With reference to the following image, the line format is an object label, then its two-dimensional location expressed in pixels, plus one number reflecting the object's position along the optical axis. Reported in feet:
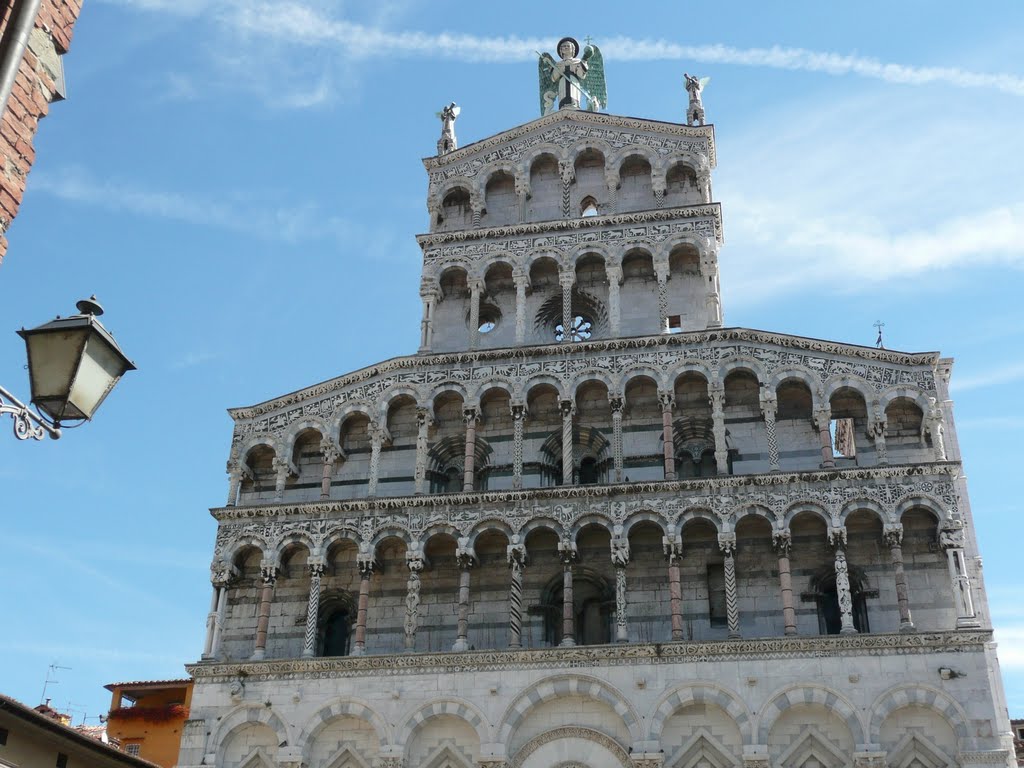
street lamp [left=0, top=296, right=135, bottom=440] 20.74
